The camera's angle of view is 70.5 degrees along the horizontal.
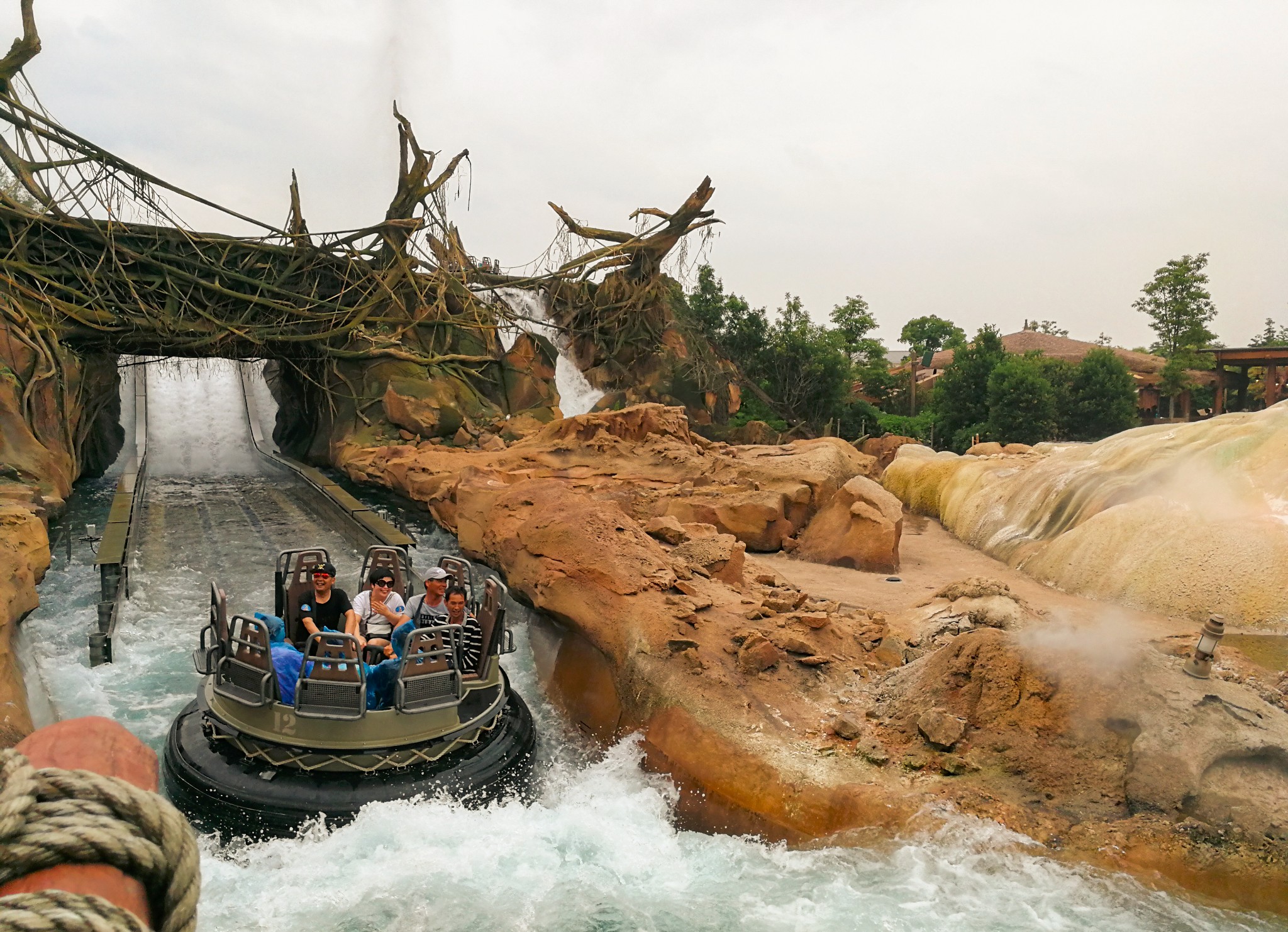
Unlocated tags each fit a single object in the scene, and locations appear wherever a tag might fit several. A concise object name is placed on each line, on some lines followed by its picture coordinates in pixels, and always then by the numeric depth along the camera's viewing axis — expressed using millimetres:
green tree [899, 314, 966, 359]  40719
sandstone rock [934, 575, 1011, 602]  7590
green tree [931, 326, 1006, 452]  25422
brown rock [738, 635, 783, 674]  5973
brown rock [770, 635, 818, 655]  6176
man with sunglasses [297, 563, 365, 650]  5480
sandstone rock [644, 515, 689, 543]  8367
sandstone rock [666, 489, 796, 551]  11078
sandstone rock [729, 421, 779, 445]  23266
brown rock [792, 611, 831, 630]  6543
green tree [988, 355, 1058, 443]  23266
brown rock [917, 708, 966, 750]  5008
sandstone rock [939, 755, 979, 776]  4863
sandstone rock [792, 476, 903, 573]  10461
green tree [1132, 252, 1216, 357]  28188
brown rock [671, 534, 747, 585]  7809
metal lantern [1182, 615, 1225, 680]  4586
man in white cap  5684
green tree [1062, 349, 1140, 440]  23125
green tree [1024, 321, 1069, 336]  44406
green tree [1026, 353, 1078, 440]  23641
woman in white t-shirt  5625
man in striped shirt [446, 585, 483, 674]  5871
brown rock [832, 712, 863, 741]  5301
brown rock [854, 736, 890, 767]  5008
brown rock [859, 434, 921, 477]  21531
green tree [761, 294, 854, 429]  27719
